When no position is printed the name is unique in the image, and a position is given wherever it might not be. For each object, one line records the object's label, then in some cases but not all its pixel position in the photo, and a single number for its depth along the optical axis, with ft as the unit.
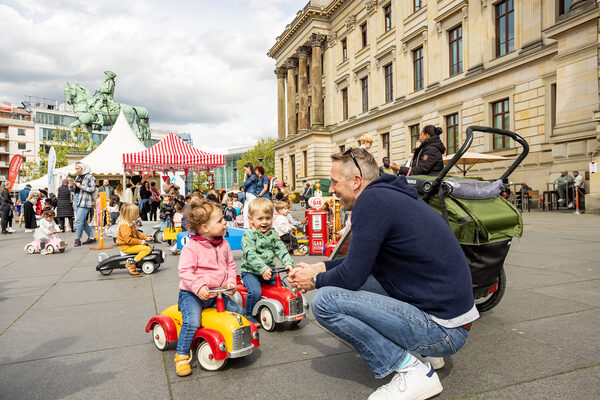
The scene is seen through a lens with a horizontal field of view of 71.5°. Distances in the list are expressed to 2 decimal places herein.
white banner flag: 58.54
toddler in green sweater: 13.04
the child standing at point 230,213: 43.19
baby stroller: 9.47
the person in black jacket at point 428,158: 17.44
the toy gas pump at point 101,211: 33.50
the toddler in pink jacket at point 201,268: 9.71
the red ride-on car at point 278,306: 12.02
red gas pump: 27.96
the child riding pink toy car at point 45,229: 32.08
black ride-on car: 21.79
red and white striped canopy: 51.08
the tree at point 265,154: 226.38
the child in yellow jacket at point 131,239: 22.26
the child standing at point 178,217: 34.85
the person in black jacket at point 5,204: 53.01
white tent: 62.80
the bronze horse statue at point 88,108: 103.09
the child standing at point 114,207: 53.18
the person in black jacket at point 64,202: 45.70
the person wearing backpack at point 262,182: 31.78
